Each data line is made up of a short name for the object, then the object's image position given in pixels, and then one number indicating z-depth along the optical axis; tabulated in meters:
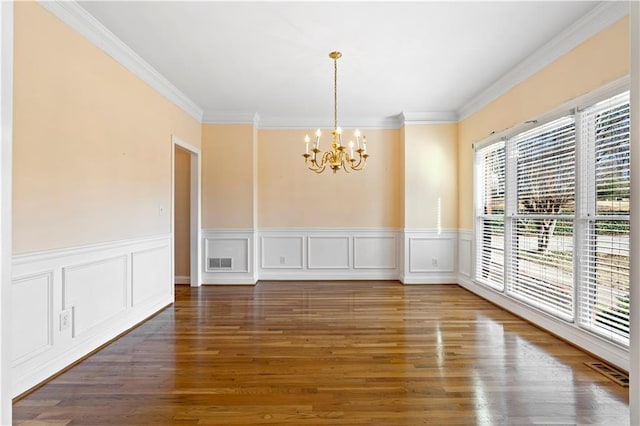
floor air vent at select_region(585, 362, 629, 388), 2.31
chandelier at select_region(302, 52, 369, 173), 3.40
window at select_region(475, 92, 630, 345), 2.59
